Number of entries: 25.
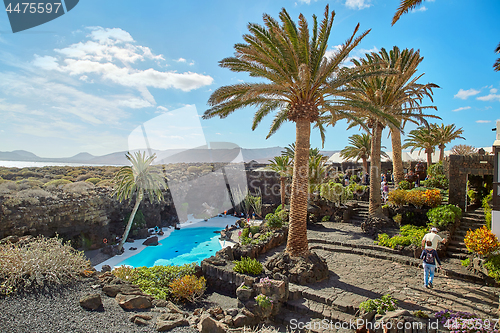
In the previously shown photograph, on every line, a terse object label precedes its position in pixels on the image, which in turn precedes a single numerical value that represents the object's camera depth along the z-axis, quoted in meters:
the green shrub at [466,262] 9.22
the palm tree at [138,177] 19.91
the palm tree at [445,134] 25.80
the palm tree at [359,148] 26.06
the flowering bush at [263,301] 7.09
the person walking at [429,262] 7.77
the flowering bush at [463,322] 5.07
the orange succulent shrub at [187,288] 8.77
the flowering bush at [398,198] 14.28
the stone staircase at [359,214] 16.32
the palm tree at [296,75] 8.55
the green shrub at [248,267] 9.41
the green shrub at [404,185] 18.81
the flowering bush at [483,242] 8.38
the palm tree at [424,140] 26.42
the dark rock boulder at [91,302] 6.28
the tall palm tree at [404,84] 13.80
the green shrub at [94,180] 39.37
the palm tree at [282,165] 19.73
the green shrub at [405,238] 11.16
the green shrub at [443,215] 11.53
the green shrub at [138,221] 23.70
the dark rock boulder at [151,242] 21.44
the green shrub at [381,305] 6.10
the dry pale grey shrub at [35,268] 6.55
